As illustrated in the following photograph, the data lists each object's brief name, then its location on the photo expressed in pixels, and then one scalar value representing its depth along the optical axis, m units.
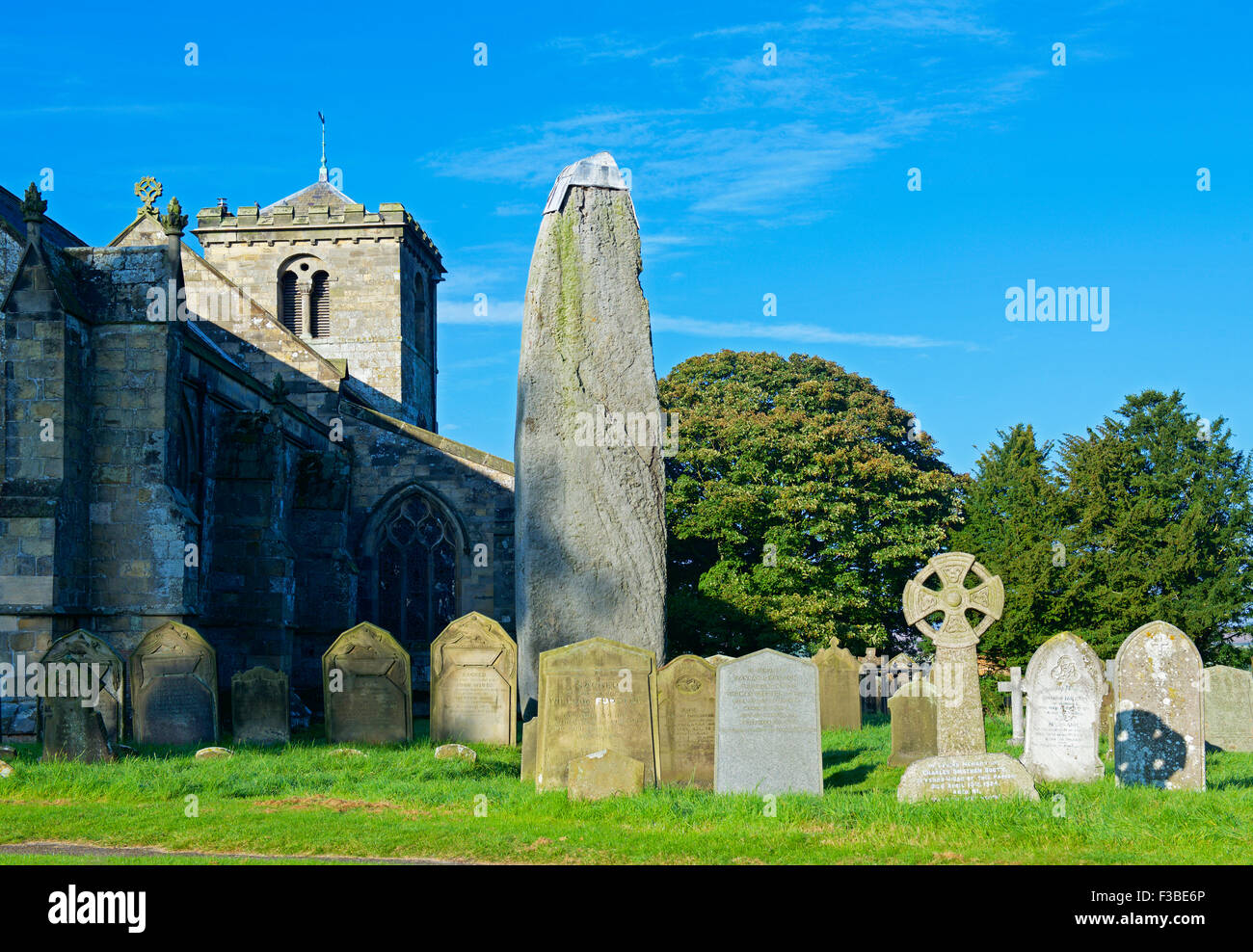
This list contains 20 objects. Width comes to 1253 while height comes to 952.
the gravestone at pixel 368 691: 13.70
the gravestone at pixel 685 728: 11.20
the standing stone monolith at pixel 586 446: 12.05
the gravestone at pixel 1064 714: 11.25
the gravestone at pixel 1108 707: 16.77
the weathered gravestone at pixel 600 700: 10.57
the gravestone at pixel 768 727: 10.02
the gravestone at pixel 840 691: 17.61
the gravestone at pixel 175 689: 13.27
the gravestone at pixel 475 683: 13.95
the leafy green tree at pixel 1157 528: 25.00
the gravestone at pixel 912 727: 12.67
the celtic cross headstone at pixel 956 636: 10.42
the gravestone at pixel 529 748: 11.05
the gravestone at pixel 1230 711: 15.43
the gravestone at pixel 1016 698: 16.28
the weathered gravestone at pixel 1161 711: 10.26
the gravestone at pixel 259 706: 13.30
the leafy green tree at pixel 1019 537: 23.98
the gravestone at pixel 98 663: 12.62
